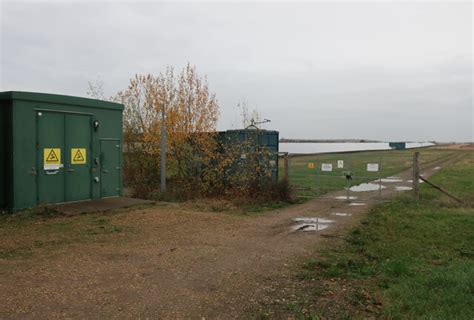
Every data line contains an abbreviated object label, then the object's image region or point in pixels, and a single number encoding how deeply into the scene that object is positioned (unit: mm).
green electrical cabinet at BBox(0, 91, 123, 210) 11766
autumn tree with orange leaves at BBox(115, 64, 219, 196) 16656
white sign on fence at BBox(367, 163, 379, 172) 14898
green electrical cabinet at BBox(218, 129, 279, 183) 15477
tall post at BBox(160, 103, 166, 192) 15609
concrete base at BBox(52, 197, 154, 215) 12280
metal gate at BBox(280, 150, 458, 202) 16203
